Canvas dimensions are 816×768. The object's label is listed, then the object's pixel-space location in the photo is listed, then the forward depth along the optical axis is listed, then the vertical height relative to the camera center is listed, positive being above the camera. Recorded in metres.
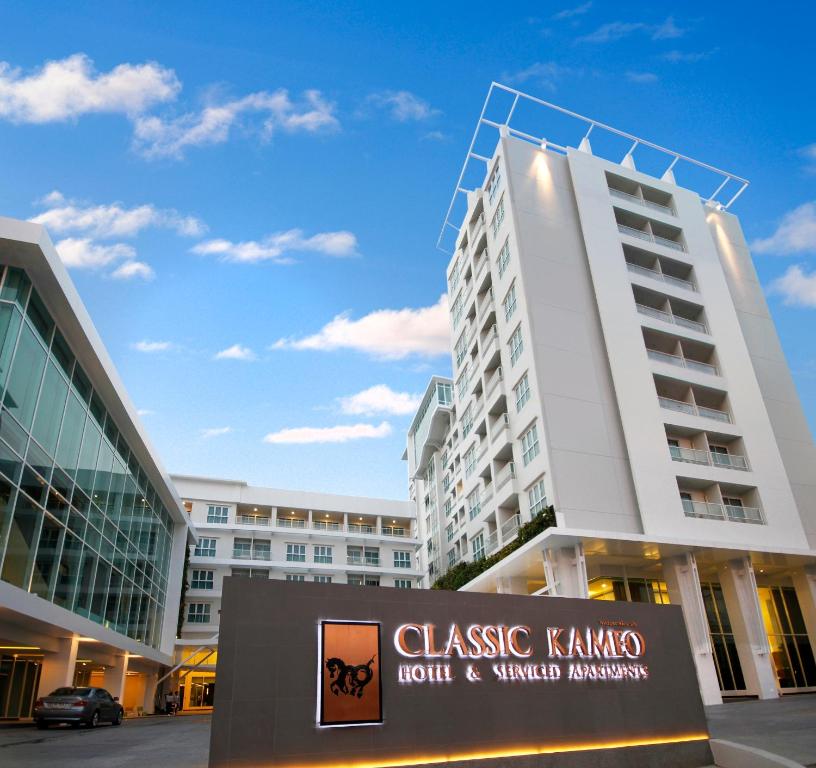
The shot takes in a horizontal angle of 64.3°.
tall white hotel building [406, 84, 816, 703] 32.03 +13.33
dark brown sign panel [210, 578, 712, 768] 11.45 +0.07
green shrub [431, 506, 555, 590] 30.98 +6.66
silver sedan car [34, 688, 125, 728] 20.97 -0.05
